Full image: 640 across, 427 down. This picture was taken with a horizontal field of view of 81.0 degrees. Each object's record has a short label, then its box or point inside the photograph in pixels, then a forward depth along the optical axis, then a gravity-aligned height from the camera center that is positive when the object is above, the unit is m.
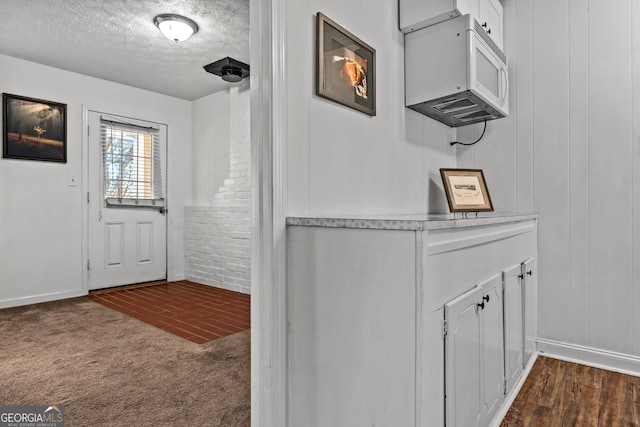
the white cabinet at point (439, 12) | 1.87 +1.04
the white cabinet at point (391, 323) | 1.10 -0.37
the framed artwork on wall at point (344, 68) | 1.52 +0.63
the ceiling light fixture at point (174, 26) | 2.90 +1.46
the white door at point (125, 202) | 4.21 +0.11
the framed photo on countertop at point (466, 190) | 1.82 +0.10
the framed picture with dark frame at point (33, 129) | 3.58 +0.82
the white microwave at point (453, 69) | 1.88 +0.76
